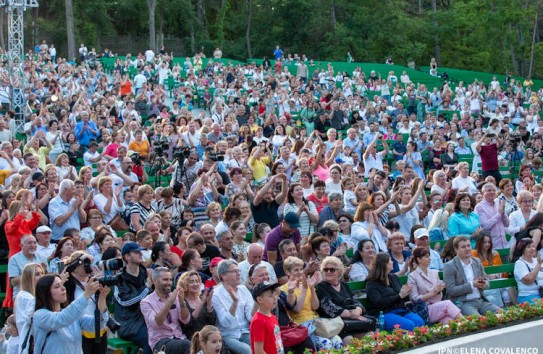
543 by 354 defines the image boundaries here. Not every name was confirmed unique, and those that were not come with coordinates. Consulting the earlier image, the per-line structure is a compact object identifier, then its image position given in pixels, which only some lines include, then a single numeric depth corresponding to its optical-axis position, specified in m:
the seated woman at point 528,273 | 11.37
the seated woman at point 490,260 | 11.39
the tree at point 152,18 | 51.39
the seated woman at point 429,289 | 10.41
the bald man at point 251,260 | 9.98
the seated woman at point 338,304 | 9.55
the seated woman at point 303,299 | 9.27
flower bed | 8.89
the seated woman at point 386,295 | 10.09
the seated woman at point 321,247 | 10.45
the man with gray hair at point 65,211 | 12.12
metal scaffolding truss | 23.33
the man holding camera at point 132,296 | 9.12
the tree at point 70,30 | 45.28
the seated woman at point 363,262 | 10.73
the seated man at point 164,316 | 8.67
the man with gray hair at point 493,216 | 13.31
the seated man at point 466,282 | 10.81
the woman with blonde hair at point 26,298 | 8.13
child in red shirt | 8.20
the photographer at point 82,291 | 8.38
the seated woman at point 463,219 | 13.04
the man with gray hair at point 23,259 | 10.47
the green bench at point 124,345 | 9.18
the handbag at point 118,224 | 12.81
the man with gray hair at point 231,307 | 9.09
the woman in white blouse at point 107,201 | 12.81
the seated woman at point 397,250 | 11.23
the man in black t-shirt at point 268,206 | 12.88
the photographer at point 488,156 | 18.69
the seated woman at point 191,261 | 9.62
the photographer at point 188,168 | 15.17
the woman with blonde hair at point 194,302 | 8.99
